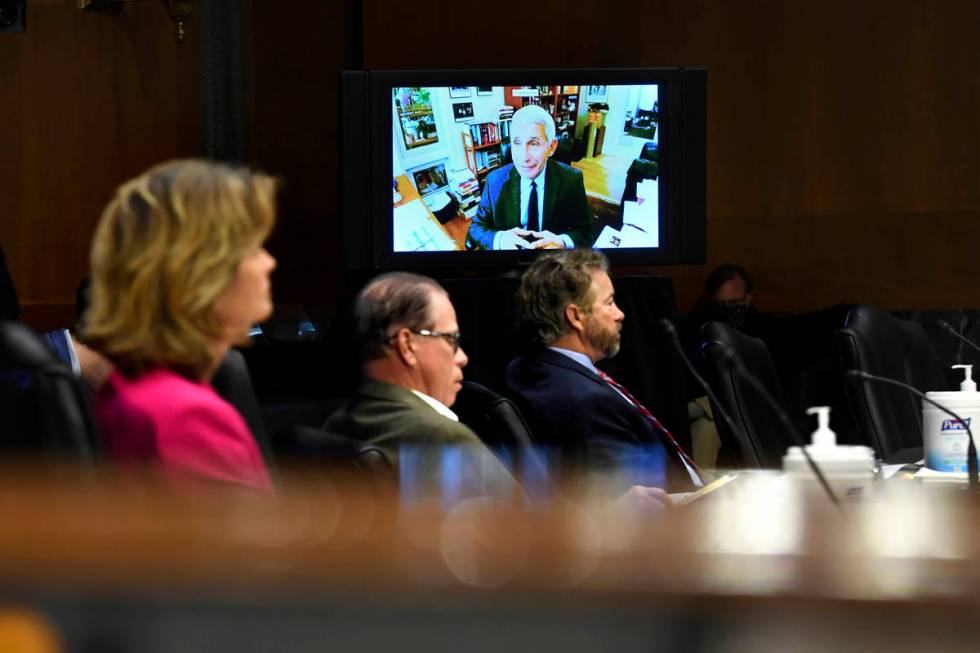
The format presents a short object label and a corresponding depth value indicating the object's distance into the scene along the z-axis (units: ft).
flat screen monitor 33.15
